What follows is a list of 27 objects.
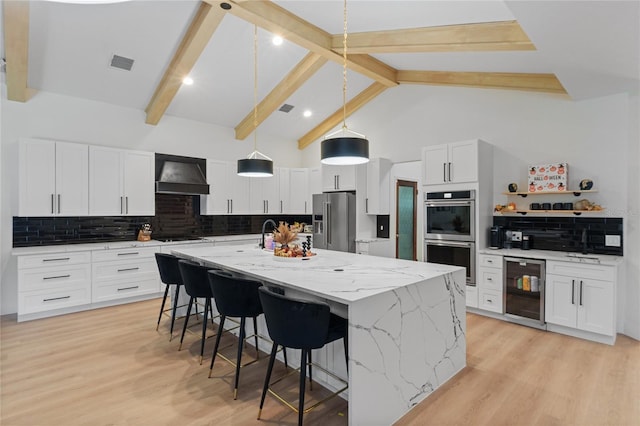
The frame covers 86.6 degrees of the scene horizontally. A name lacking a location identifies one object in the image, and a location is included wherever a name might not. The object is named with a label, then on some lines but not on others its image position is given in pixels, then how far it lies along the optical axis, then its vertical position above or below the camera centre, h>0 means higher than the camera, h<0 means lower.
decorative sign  4.16 +0.41
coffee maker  4.55 -0.37
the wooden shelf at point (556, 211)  3.97 -0.02
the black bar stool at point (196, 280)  3.21 -0.68
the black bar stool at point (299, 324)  2.09 -0.72
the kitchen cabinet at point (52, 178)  4.38 +0.40
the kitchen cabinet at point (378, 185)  6.03 +0.43
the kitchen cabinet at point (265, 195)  6.74 +0.29
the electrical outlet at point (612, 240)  3.87 -0.35
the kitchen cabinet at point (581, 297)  3.51 -0.94
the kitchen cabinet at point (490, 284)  4.31 -0.96
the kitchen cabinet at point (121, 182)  4.92 +0.40
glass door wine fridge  3.98 -0.97
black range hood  5.55 +0.55
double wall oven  4.57 -0.28
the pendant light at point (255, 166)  3.85 +0.49
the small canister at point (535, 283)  3.99 -0.87
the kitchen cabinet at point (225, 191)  6.17 +0.33
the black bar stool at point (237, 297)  2.63 -0.70
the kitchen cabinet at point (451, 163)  4.55 +0.66
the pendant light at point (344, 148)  2.69 +0.49
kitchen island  2.12 -0.78
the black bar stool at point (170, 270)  3.73 -0.68
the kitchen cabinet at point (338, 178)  6.16 +0.58
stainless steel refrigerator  6.09 -0.24
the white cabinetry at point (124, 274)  4.71 -0.95
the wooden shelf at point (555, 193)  4.00 +0.22
